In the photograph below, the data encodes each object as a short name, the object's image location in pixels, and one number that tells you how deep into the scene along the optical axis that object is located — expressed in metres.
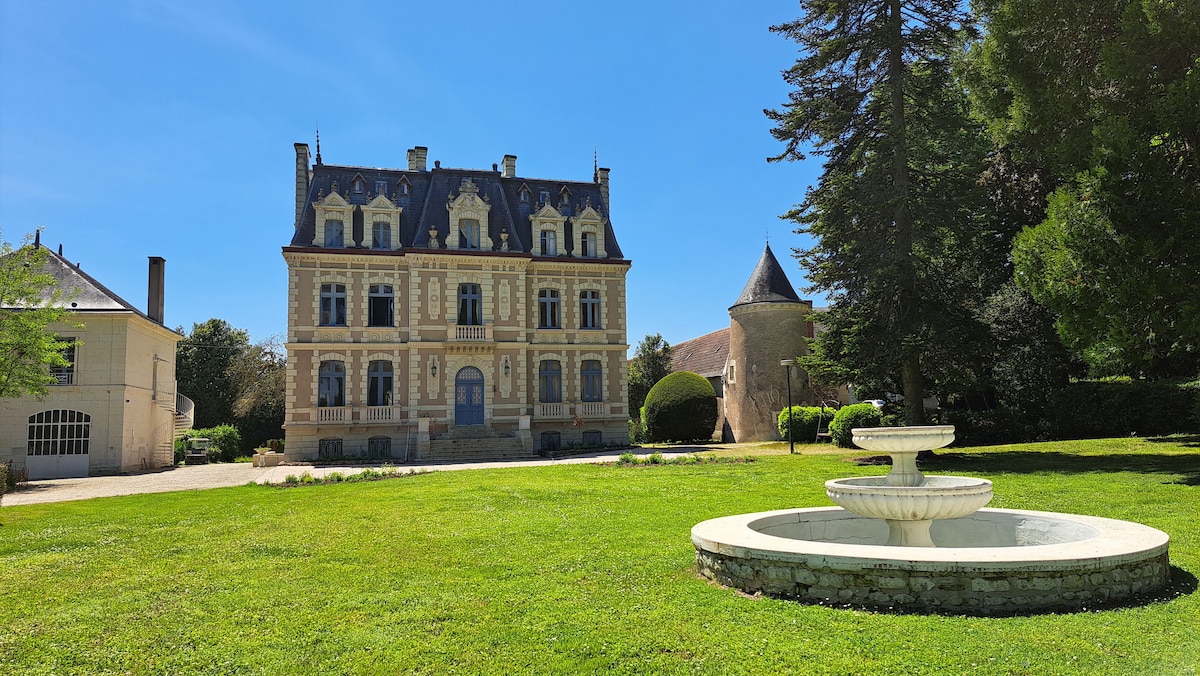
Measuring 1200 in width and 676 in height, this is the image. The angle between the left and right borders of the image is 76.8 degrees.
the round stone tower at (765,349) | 33.41
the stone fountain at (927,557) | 5.87
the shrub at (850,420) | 24.94
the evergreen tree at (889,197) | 19.67
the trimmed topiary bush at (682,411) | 33.69
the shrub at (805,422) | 29.70
